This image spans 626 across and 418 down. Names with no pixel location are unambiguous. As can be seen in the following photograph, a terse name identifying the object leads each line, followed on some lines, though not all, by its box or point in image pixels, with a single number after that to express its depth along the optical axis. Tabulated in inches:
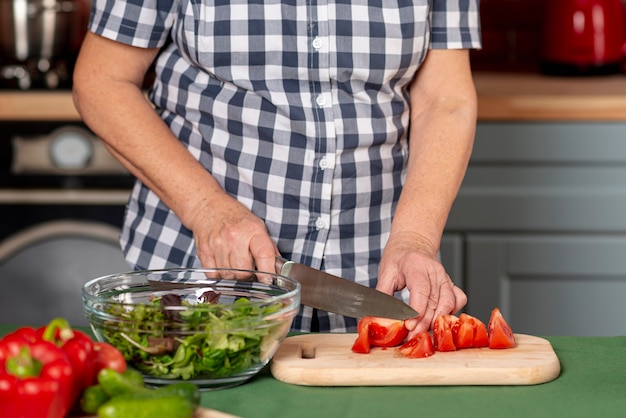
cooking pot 136.3
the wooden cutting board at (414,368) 76.3
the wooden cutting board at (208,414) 71.1
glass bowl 74.0
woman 90.0
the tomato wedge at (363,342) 79.2
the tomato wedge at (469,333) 79.9
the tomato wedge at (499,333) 79.9
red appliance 143.9
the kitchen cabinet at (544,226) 128.9
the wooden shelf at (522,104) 127.4
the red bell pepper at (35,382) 68.5
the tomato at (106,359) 71.6
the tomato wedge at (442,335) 79.6
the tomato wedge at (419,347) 78.5
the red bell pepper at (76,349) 70.1
